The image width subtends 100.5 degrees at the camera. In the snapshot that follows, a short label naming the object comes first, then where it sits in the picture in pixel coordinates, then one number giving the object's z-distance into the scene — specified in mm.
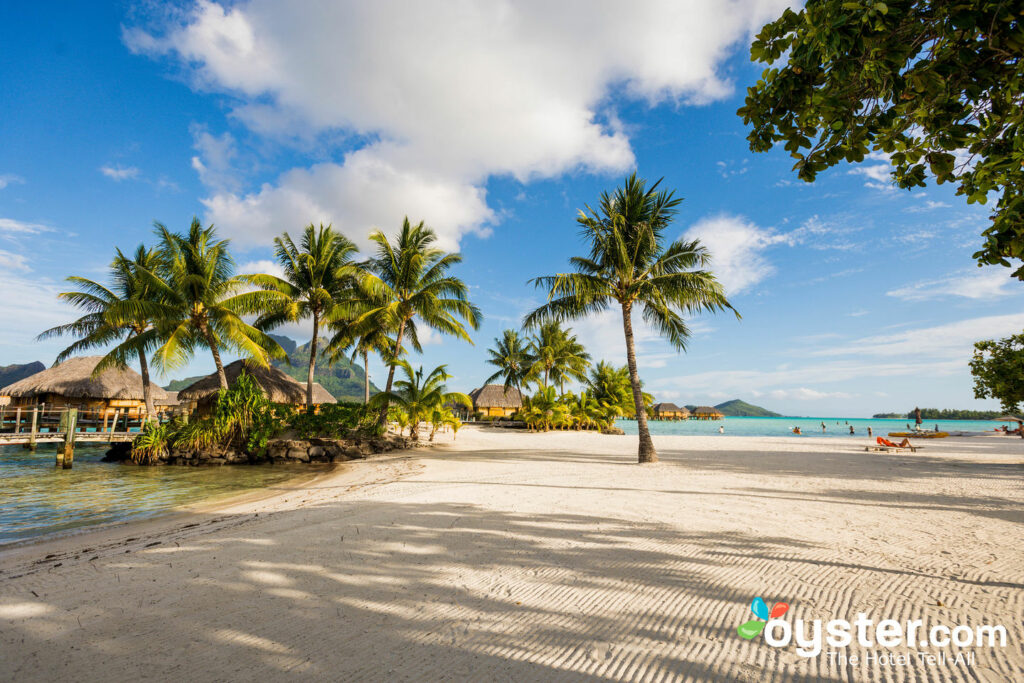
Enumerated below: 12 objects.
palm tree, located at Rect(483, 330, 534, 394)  36406
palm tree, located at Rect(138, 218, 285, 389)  15227
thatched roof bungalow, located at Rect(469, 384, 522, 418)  39656
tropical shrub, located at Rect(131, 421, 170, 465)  13418
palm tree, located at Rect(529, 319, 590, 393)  34375
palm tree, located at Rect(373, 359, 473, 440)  16797
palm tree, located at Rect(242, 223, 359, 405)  18922
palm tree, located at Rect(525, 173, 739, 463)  11570
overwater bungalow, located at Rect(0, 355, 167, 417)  21500
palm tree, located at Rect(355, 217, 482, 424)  17203
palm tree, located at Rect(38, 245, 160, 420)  16939
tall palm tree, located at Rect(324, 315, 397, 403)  19359
